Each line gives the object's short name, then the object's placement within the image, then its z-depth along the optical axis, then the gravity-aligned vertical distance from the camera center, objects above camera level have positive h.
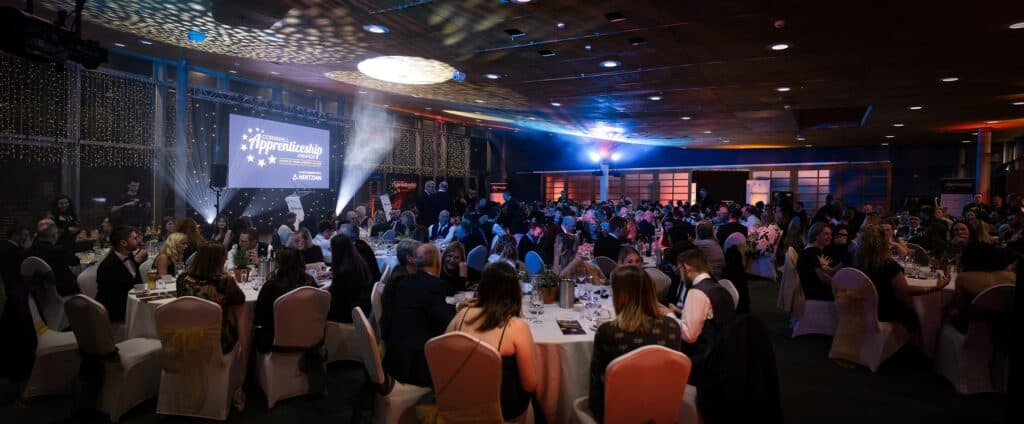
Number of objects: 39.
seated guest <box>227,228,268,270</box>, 5.91 -0.61
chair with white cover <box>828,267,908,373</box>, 5.07 -1.10
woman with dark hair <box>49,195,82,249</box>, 7.29 -0.36
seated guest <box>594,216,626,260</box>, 6.72 -0.54
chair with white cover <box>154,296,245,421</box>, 3.69 -1.16
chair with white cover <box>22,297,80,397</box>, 4.29 -1.35
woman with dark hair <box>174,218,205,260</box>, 6.03 -0.44
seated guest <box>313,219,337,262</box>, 7.24 -0.55
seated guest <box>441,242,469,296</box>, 4.65 -0.58
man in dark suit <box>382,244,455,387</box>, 3.30 -0.74
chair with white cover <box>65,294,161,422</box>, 3.71 -1.18
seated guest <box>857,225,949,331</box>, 4.99 -0.65
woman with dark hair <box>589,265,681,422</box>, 2.77 -0.62
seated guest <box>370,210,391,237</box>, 9.60 -0.54
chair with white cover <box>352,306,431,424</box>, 3.21 -1.17
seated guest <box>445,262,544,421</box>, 2.87 -0.66
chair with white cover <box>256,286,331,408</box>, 4.09 -1.09
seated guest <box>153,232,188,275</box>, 5.52 -0.63
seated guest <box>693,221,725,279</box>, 5.72 -0.51
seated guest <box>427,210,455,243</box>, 9.21 -0.50
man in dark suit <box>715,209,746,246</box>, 8.23 -0.37
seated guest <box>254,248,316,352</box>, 4.14 -0.68
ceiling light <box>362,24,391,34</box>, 5.47 +1.62
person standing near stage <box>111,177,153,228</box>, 8.41 -0.30
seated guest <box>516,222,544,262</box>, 7.17 -0.59
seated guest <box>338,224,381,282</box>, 5.69 -0.60
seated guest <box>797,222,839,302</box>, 5.92 -0.65
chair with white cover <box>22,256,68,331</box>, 4.83 -0.90
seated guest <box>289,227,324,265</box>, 5.88 -0.54
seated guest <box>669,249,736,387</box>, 3.49 -0.69
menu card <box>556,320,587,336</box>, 3.60 -0.82
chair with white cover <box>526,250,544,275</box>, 6.19 -0.70
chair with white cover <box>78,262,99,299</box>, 5.21 -0.86
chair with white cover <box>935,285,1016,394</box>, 4.52 -1.21
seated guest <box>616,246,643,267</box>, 4.44 -0.42
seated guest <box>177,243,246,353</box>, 3.88 -0.62
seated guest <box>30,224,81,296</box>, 5.20 -0.67
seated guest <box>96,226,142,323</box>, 4.53 -0.69
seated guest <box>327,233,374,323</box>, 4.73 -0.72
